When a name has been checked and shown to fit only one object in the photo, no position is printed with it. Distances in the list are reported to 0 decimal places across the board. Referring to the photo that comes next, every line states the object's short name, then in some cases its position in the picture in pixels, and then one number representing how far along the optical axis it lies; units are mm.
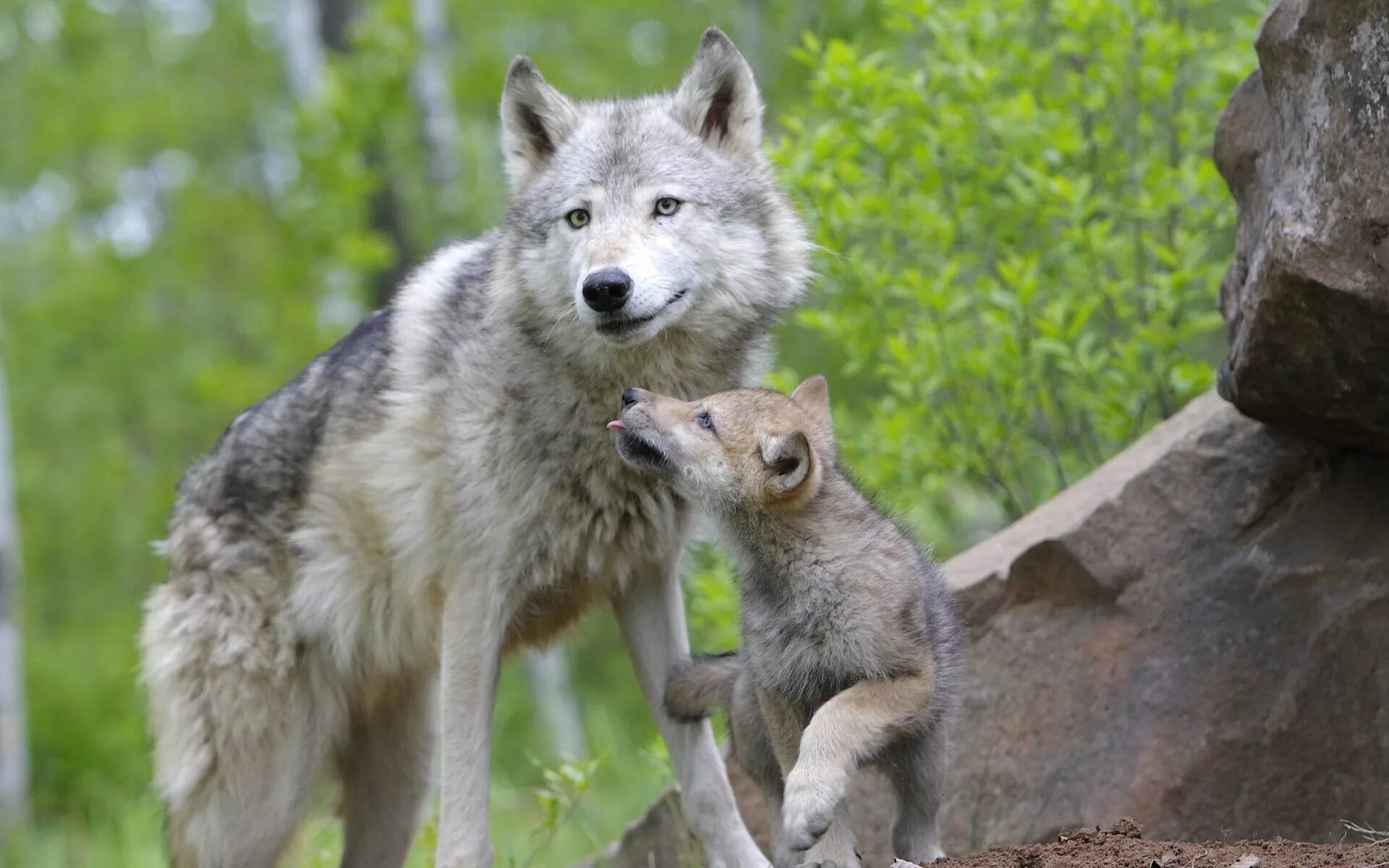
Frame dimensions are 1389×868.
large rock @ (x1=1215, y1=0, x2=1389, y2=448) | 3887
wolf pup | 4020
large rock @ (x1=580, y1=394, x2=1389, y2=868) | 4754
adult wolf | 4832
